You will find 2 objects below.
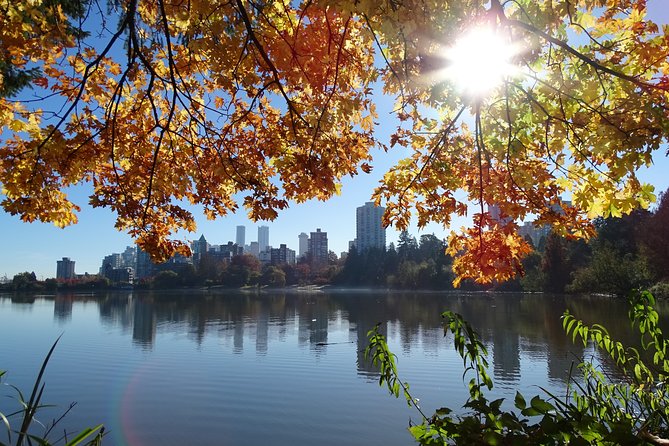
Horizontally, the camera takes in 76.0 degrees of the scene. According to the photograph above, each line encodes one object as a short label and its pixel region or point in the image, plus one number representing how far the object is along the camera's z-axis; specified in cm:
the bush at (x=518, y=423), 153
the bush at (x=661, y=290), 3180
